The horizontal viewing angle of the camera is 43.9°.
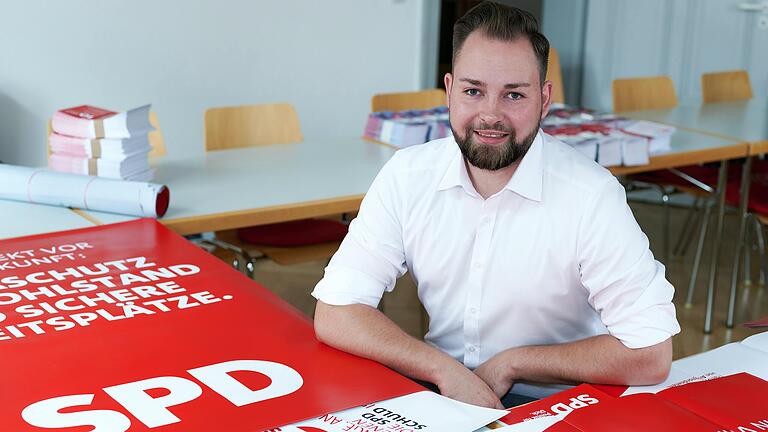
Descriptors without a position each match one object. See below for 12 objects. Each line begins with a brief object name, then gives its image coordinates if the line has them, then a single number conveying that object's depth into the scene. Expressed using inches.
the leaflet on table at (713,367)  60.7
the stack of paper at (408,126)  127.3
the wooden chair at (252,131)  126.6
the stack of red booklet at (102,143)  103.9
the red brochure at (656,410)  52.9
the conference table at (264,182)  98.5
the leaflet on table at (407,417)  52.0
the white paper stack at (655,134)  129.6
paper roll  94.3
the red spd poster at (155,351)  53.6
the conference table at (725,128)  142.6
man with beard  63.9
